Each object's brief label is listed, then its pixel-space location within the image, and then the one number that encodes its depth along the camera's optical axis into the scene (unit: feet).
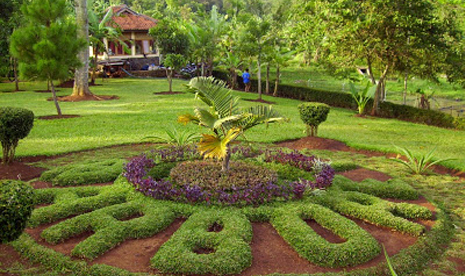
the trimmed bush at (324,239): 16.51
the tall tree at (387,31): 53.67
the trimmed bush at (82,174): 24.76
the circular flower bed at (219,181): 21.20
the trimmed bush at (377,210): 19.57
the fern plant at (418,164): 28.94
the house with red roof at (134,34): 118.11
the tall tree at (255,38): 69.72
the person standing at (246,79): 89.45
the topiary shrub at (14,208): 13.89
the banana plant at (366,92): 57.52
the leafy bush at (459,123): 55.86
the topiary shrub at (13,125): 25.32
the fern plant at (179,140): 29.32
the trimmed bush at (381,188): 24.04
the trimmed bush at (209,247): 15.48
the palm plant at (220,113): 21.76
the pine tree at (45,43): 41.11
